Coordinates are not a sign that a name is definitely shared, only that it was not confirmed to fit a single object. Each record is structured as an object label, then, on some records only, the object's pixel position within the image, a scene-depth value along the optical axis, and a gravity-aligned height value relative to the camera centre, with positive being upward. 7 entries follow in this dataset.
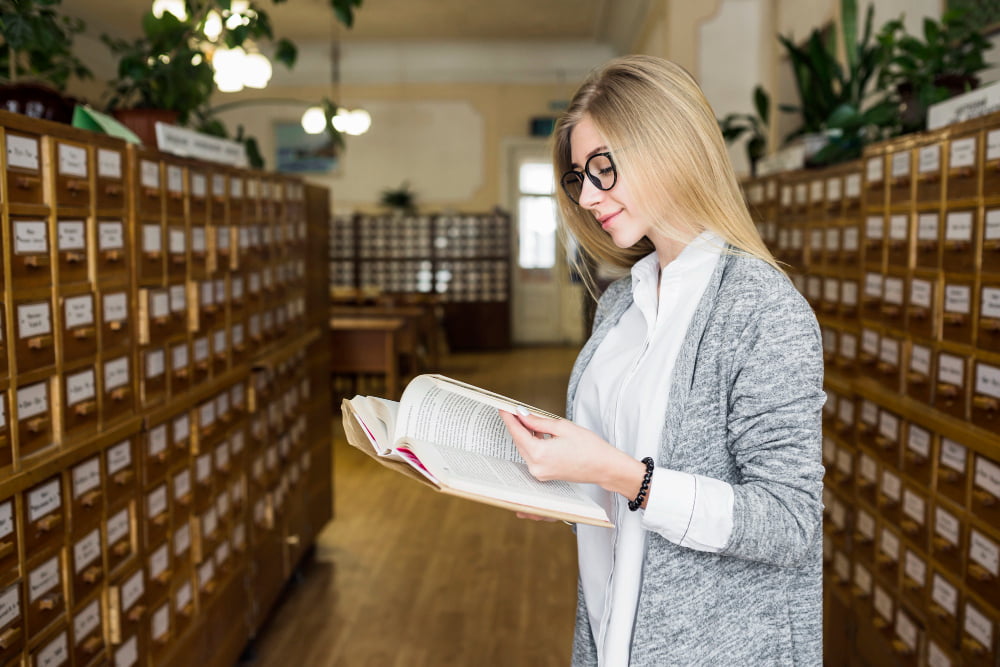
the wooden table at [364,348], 7.00 -0.82
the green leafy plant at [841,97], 2.95 +0.59
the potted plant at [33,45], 1.80 +0.42
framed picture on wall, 10.65 +1.12
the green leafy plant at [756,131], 4.19 +0.55
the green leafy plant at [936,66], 2.47 +0.53
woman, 1.02 -0.21
